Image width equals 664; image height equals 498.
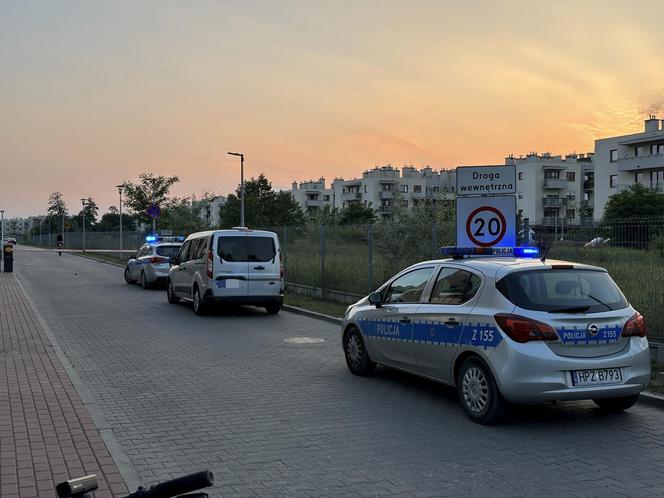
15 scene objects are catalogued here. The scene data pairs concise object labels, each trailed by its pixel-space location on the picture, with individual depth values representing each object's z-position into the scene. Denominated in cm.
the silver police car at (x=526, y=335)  630
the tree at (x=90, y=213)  13450
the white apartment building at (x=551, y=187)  10124
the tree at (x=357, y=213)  9194
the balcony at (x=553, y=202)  10162
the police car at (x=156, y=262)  2352
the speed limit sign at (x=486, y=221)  1130
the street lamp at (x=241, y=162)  3894
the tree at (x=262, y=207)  9125
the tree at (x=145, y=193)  4503
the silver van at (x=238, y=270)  1569
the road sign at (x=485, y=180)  1134
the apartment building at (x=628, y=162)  7112
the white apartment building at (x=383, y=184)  13038
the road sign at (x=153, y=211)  3206
